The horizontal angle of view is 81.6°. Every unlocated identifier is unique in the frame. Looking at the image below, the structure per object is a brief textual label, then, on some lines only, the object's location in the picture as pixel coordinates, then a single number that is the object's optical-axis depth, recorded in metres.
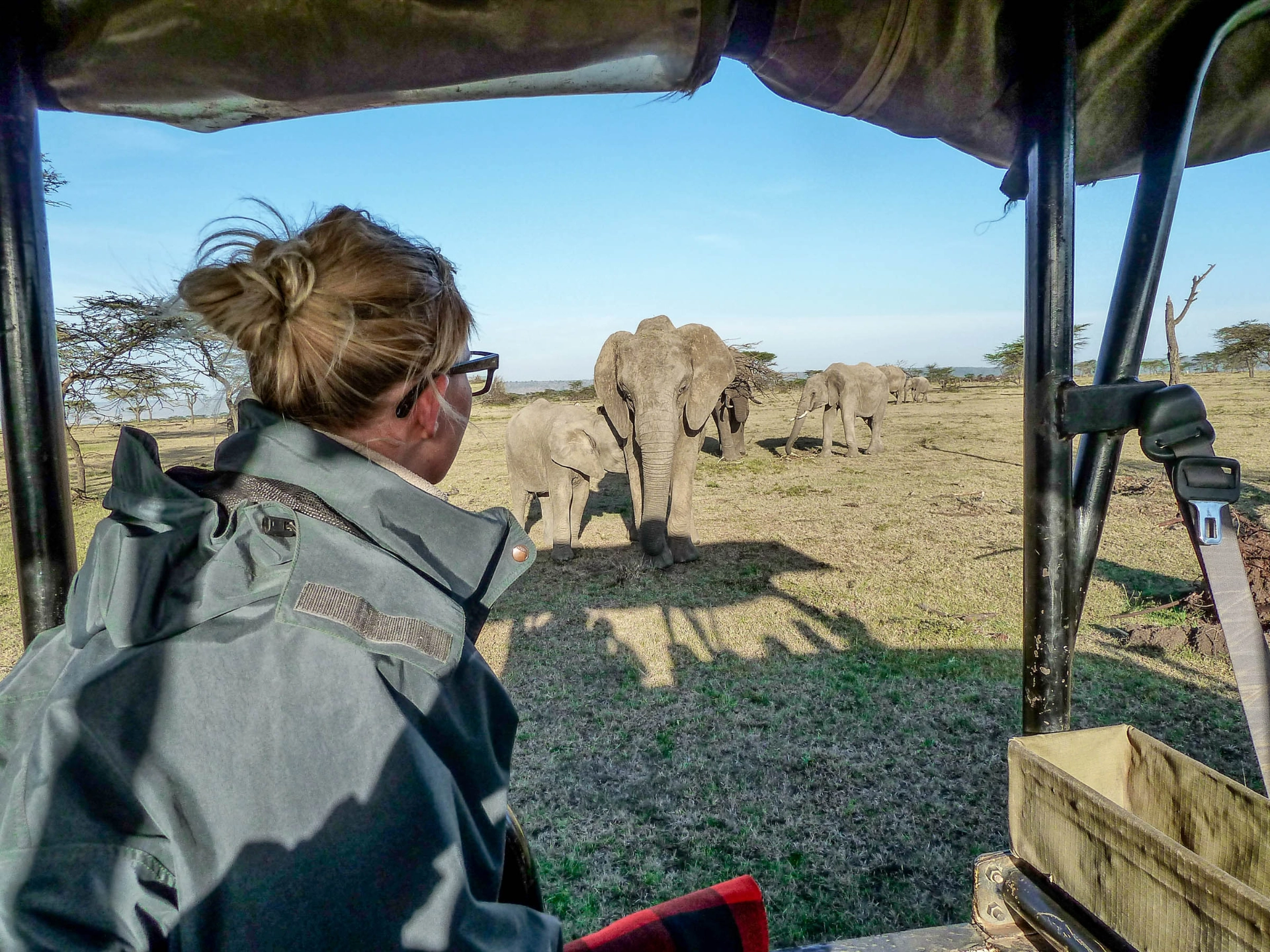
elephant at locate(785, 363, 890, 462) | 18.72
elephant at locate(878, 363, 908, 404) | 26.52
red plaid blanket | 1.34
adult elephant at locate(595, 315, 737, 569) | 8.00
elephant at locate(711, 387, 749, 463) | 18.30
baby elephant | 8.26
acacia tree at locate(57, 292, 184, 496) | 13.70
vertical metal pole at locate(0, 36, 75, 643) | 1.37
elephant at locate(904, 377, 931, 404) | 40.72
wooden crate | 0.94
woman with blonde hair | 0.79
